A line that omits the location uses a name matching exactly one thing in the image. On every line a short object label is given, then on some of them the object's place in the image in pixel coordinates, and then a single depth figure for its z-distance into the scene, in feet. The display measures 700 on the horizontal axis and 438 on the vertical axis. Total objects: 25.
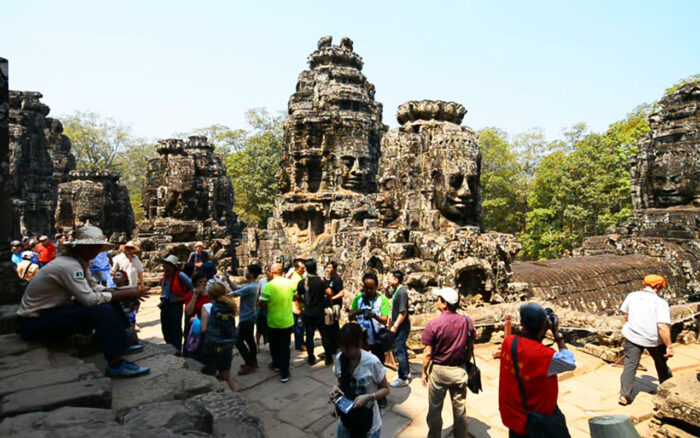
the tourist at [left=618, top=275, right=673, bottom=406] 12.96
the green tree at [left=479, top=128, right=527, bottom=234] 78.18
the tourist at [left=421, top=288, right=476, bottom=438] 10.16
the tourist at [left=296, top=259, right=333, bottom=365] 17.01
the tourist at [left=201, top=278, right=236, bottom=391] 12.67
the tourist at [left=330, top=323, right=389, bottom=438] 7.92
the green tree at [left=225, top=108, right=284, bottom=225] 88.12
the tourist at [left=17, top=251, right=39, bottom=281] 22.99
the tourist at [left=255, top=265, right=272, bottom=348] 17.09
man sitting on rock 9.02
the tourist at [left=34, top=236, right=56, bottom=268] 26.40
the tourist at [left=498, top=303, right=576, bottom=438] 7.58
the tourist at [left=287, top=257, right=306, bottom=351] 19.21
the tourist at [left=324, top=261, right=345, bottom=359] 17.42
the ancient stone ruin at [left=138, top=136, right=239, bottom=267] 40.78
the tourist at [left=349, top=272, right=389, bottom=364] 14.42
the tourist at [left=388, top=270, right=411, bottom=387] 14.49
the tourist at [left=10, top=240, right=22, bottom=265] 24.76
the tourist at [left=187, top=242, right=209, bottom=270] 23.26
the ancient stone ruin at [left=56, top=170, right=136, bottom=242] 45.55
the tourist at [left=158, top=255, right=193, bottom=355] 16.34
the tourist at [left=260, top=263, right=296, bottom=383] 15.43
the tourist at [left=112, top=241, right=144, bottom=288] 18.74
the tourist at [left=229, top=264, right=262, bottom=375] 16.14
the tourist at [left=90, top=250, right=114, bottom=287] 15.29
